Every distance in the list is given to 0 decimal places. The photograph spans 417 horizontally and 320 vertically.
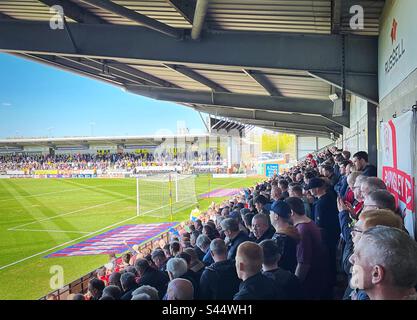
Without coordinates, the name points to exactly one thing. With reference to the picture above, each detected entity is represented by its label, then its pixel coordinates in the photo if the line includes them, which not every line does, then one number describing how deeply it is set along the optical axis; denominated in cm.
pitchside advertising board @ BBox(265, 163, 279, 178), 3553
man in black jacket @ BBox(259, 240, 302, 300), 273
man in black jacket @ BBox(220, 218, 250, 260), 403
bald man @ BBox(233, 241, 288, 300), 242
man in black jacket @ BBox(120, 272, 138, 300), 392
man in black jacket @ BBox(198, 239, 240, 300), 306
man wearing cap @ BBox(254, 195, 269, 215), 568
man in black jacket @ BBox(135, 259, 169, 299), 395
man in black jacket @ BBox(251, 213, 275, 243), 403
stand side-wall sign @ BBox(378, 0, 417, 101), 378
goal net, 2322
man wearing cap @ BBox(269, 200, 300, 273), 360
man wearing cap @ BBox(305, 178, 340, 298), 447
